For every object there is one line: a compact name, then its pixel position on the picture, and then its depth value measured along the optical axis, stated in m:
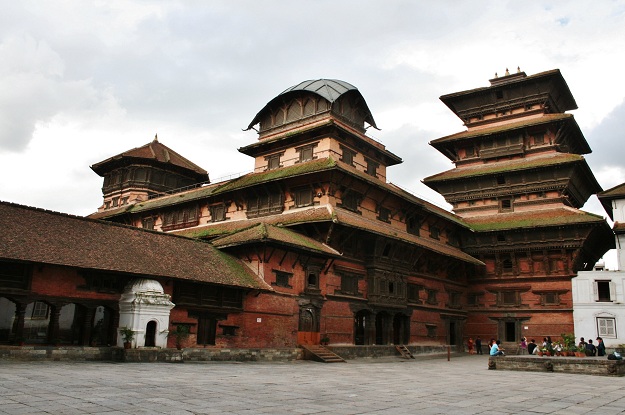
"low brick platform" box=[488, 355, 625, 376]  19.92
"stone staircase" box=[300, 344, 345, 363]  25.73
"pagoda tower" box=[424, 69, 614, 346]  38.91
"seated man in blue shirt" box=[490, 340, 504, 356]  25.20
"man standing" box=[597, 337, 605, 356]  29.36
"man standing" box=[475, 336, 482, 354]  39.59
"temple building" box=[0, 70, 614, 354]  21.16
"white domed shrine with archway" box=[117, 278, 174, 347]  20.27
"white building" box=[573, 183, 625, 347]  36.19
